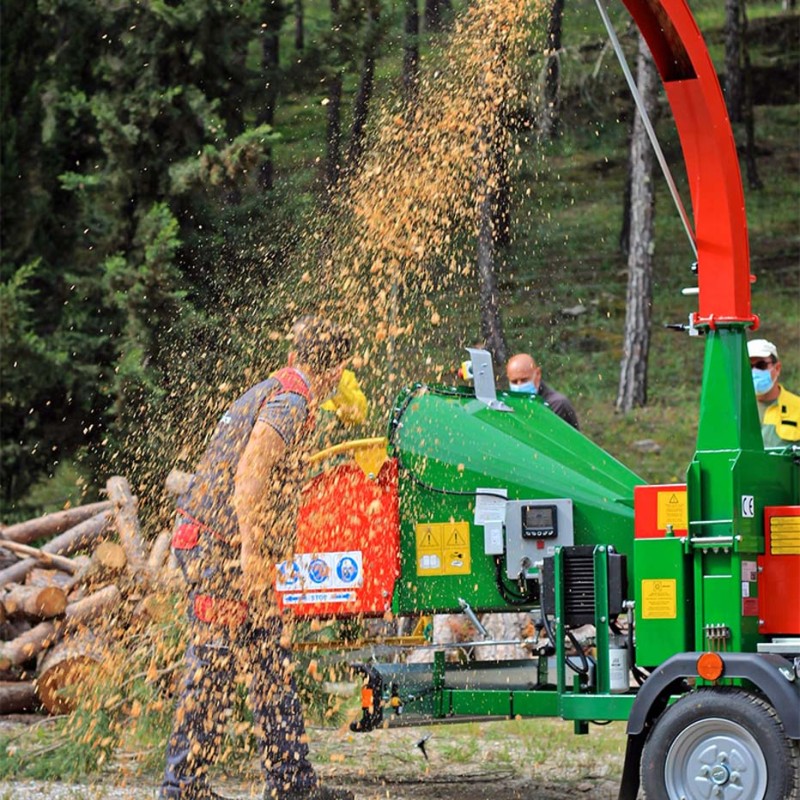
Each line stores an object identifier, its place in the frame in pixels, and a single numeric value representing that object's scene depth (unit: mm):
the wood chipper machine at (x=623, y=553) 11102
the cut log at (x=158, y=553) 18787
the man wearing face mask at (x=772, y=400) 14789
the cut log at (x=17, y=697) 18000
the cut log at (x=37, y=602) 18812
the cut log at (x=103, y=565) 19078
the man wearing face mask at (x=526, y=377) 17562
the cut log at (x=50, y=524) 21141
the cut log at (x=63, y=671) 17875
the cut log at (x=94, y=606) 18609
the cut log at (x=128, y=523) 18953
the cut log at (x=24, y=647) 18328
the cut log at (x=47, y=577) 19422
